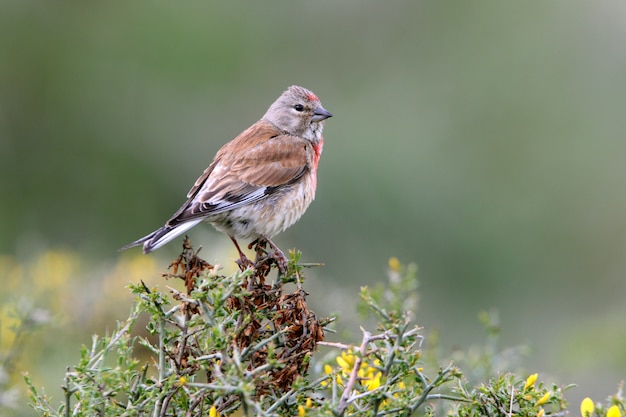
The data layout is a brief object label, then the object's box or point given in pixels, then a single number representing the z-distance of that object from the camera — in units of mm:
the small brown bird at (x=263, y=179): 8516
